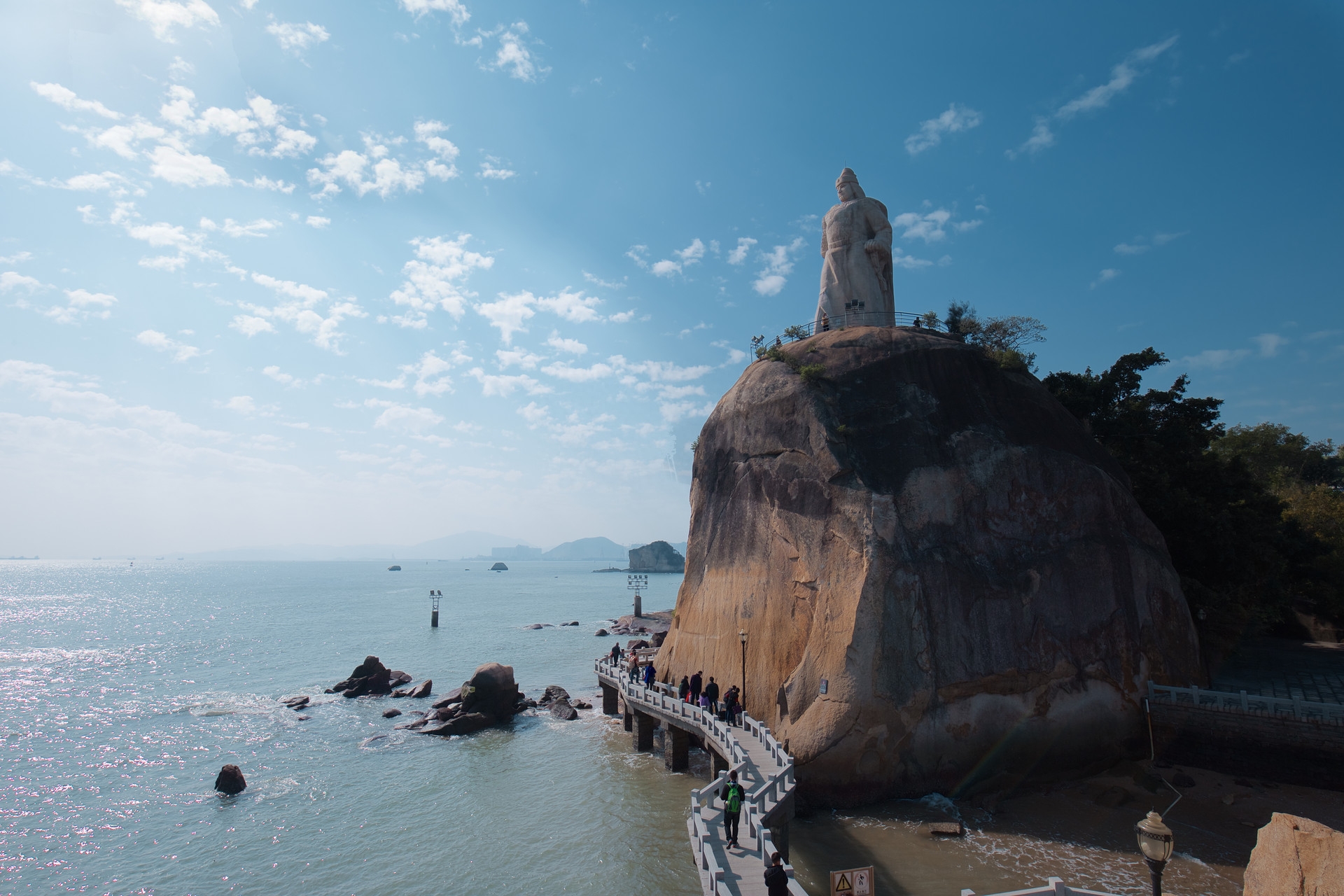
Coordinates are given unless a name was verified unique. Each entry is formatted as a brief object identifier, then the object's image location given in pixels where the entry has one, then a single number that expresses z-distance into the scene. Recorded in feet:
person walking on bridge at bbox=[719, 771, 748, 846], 48.03
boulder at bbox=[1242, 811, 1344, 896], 27.27
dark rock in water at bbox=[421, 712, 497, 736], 109.09
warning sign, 37.01
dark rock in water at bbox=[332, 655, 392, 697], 141.08
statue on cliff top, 101.81
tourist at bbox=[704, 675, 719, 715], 78.95
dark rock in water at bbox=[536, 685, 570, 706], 127.44
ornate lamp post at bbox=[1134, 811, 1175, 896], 27.30
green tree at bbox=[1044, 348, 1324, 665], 89.40
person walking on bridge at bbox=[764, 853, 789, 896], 37.32
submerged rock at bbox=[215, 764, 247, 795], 85.92
